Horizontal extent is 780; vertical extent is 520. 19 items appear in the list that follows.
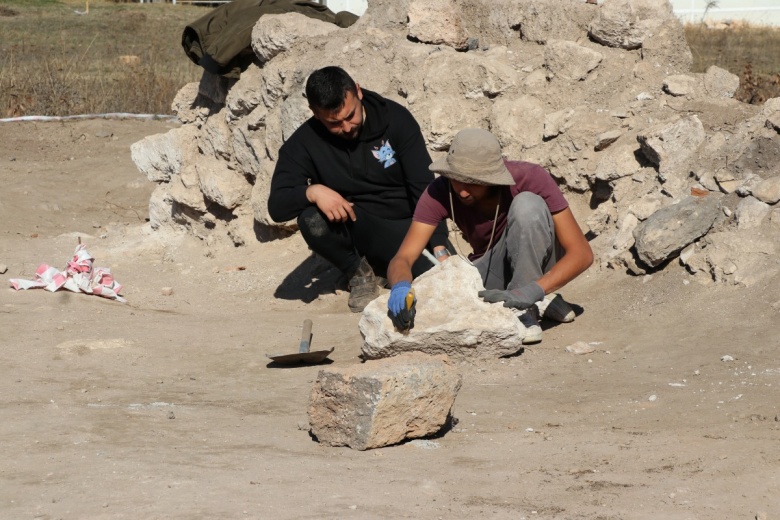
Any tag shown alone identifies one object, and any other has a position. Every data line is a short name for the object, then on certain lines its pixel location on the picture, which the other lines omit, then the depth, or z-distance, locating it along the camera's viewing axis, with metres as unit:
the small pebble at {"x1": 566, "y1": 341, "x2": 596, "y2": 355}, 9.23
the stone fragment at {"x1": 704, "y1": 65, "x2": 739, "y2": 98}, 12.40
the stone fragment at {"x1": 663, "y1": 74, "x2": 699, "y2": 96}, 12.26
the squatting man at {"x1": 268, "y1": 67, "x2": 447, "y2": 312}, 11.51
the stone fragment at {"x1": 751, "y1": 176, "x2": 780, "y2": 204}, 10.26
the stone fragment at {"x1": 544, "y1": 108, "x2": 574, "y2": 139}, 12.53
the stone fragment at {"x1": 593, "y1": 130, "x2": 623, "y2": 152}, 12.14
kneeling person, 8.95
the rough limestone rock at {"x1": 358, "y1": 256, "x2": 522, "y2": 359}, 8.93
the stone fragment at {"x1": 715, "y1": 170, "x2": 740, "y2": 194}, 10.75
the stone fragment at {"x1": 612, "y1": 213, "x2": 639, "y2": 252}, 11.10
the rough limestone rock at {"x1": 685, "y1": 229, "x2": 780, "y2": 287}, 9.81
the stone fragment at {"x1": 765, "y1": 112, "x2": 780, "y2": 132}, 10.82
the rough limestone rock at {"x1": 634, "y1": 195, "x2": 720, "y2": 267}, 10.43
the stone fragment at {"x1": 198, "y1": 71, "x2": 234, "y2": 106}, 15.82
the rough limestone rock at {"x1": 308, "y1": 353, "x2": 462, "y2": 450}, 6.87
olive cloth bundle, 15.01
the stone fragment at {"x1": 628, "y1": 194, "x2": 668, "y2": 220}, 11.23
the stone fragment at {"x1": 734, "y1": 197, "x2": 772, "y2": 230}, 10.23
